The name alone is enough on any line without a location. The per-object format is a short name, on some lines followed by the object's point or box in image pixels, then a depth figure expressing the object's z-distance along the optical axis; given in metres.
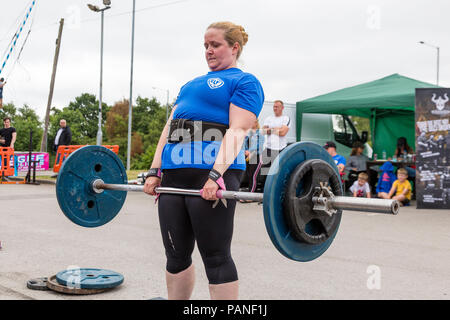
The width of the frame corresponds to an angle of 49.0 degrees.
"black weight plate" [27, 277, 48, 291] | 3.71
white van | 12.22
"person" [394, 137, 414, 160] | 11.43
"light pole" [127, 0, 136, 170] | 25.87
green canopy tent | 10.91
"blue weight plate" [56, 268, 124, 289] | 3.64
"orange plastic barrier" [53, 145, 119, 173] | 14.37
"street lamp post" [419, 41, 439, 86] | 36.34
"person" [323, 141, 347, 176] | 9.60
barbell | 2.41
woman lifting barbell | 2.50
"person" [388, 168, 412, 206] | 9.93
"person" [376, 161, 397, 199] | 10.47
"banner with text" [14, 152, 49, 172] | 15.35
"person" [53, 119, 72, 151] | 15.00
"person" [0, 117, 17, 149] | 14.25
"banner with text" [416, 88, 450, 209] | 9.41
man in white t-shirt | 9.20
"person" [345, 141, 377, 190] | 11.76
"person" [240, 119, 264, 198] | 9.60
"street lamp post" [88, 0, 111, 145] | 21.09
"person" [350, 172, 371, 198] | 10.36
